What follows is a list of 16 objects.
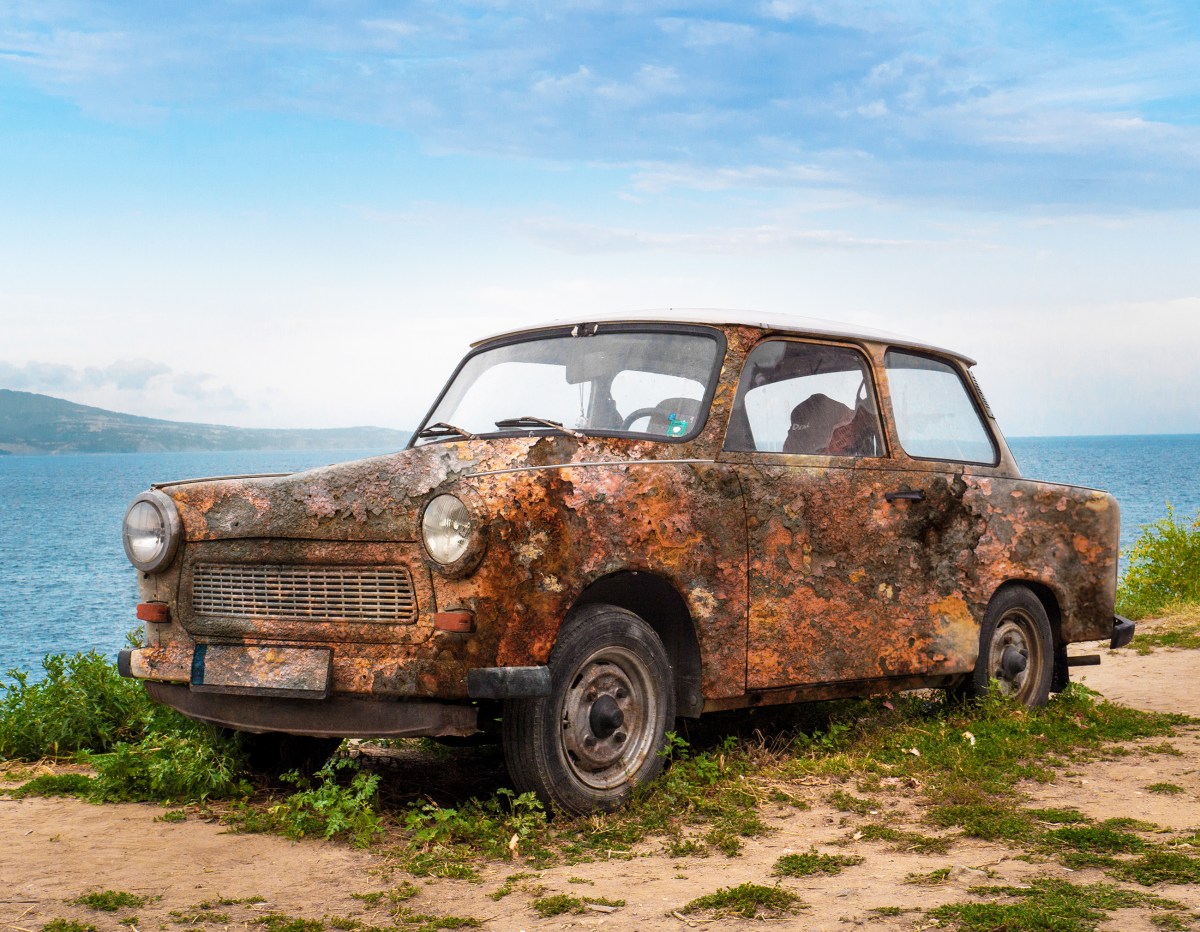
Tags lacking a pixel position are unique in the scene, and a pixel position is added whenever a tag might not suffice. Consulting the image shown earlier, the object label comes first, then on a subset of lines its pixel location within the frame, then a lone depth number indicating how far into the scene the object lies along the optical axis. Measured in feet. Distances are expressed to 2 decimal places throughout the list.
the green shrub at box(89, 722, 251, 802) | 19.76
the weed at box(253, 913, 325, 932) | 13.87
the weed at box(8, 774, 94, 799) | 20.85
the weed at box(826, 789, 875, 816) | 18.76
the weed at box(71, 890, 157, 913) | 14.80
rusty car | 17.17
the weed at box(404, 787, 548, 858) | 16.83
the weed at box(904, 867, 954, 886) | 15.21
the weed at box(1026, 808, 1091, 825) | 18.16
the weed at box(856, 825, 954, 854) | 16.74
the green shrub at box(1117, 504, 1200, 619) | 53.62
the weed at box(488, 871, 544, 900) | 14.98
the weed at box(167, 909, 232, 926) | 14.24
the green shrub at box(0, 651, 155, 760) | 24.25
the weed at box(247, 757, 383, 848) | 17.47
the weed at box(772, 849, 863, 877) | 15.72
